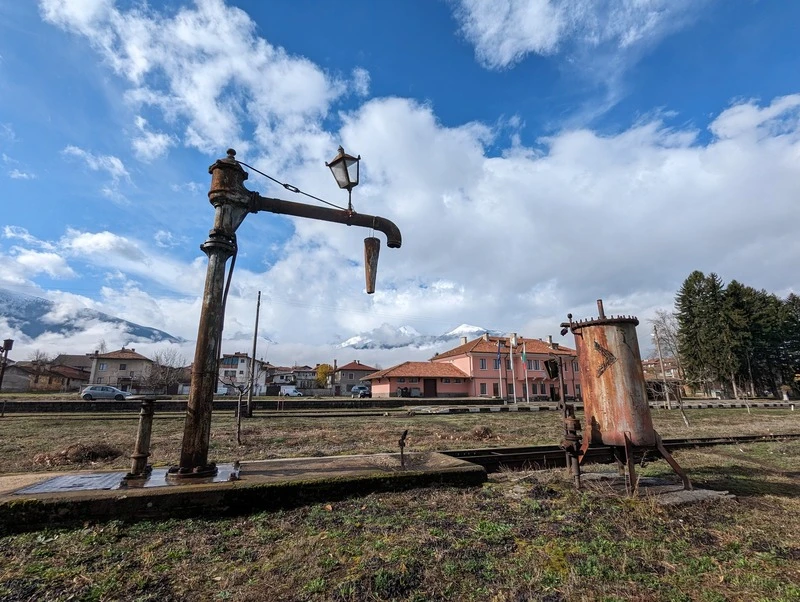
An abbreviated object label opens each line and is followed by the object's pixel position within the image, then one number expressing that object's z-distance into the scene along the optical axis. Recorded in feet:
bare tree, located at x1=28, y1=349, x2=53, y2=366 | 306.64
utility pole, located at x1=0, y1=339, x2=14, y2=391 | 92.43
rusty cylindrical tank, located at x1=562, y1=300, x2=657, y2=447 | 18.40
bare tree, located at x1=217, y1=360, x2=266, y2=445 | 39.03
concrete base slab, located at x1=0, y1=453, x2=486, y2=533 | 12.24
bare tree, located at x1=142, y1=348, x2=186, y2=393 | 198.80
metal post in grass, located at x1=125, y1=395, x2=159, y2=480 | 14.83
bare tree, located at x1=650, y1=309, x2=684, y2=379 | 167.55
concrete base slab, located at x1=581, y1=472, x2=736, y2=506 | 16.33
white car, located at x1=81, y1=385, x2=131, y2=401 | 118.11
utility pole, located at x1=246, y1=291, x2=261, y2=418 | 55.26
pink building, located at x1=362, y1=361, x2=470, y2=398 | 170.09
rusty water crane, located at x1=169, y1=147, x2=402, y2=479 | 15.15
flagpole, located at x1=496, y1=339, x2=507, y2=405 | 162.06
